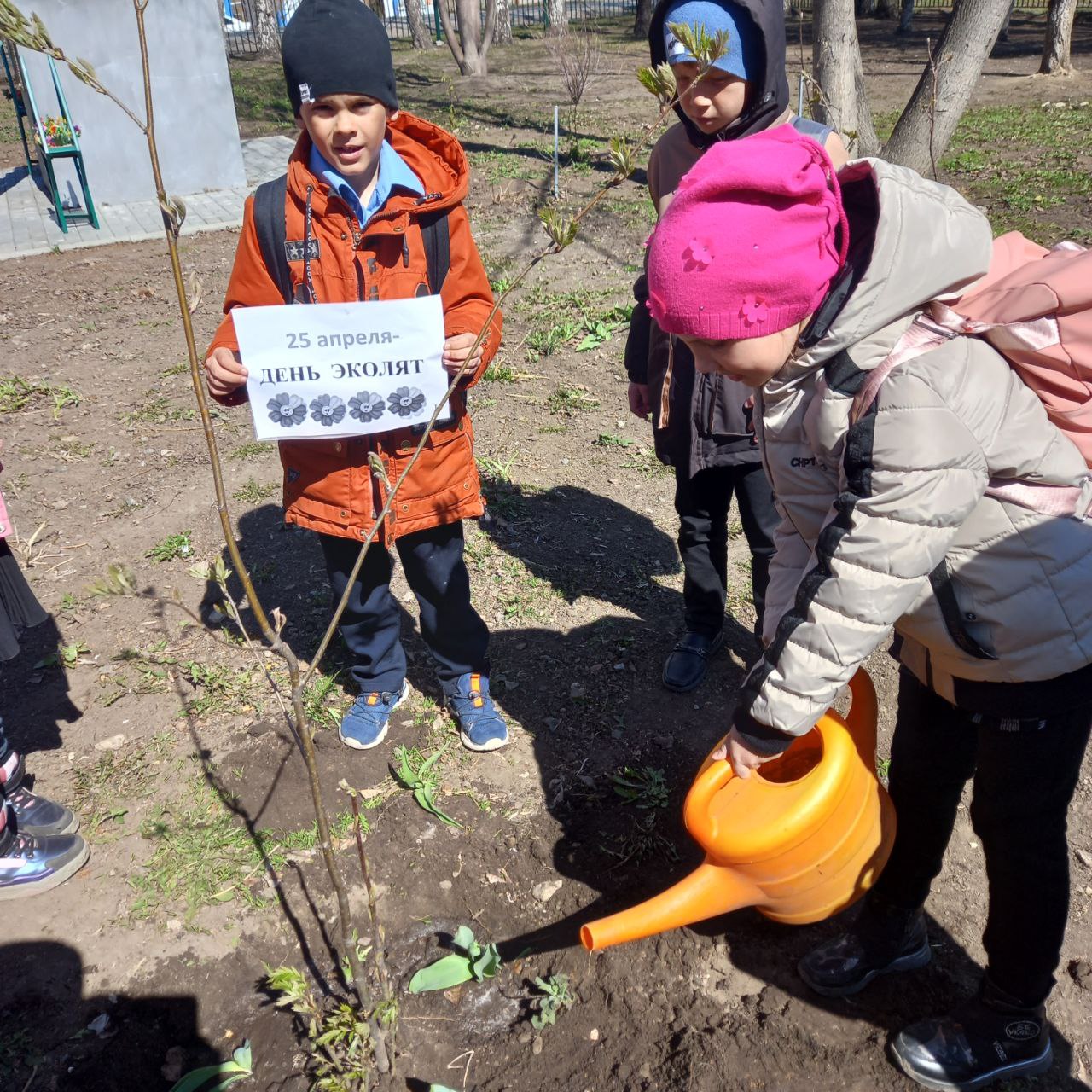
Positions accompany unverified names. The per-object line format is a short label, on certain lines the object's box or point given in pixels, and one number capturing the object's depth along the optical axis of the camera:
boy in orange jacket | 2.00
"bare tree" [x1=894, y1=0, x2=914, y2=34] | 19.94
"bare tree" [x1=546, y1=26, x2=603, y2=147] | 11.45
